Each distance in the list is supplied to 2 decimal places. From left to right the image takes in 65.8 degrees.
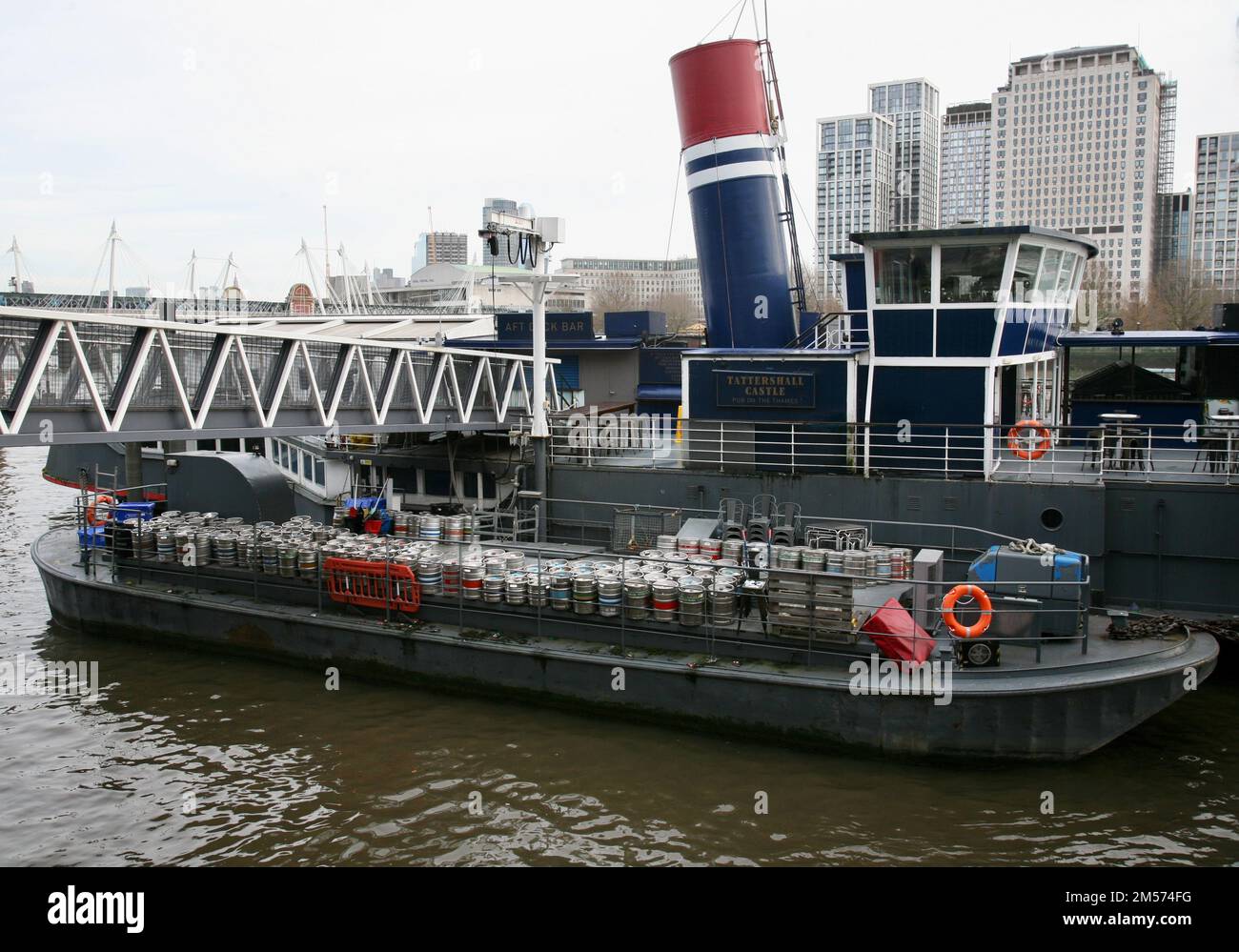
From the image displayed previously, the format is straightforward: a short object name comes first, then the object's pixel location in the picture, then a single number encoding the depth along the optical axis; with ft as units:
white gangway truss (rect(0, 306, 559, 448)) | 45.34
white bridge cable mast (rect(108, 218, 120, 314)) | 252.83
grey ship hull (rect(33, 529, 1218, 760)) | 40.50
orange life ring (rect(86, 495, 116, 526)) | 68.59
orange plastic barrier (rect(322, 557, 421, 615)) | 52.54
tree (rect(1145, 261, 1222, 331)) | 171.13
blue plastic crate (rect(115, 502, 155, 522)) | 70.08
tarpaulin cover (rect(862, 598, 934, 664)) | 41.65
